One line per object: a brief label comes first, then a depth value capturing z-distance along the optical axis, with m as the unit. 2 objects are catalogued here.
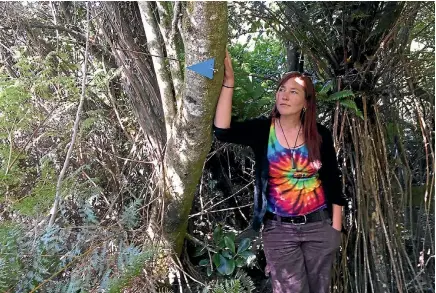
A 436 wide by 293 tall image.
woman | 1.91
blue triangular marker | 1.71
